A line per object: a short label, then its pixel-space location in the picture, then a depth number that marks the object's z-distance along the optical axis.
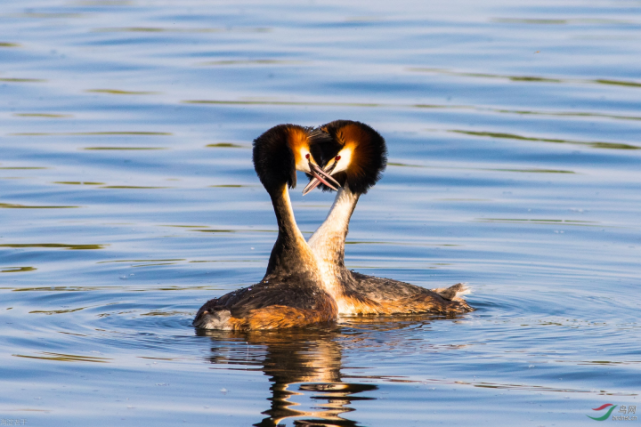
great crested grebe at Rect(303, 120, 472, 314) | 20.37
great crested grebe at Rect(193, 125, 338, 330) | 18.22
